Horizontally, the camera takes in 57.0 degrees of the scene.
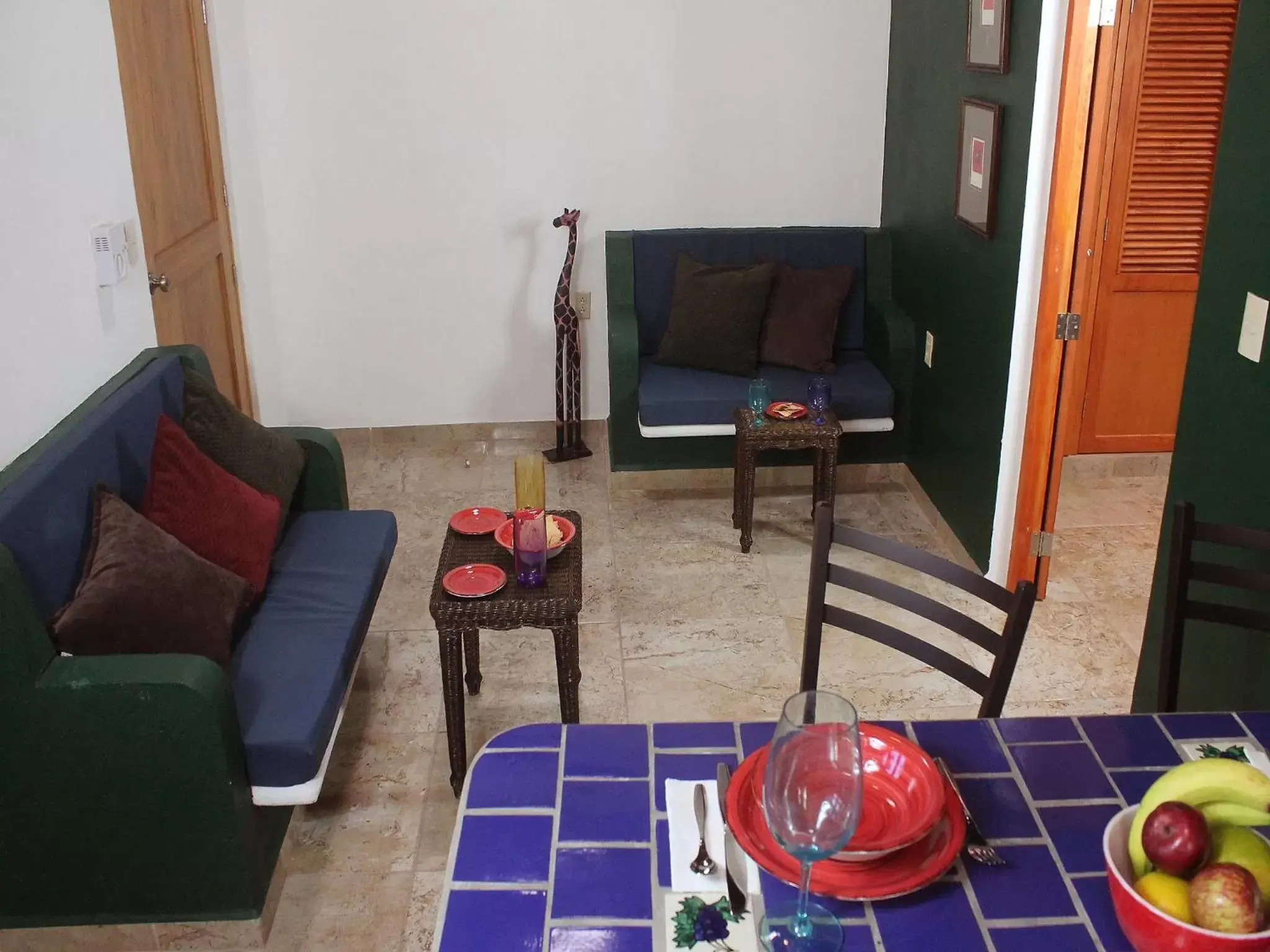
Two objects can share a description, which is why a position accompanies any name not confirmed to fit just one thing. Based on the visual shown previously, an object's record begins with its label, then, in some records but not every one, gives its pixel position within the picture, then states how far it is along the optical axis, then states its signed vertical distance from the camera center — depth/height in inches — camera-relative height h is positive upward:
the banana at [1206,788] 47.8 -28.3
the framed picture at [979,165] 136.3 -11.4
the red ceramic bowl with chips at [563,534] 108.0 -41.0
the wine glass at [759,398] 157.1 -42.0
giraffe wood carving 182.7 -46.7
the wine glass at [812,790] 47.6 -28.0
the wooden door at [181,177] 133.9 -12.8
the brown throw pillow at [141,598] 86.5 -38.1
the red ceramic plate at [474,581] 101.0 -42.4
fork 54.3 -34.6
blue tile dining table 50.3 -34.7
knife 51.6 -34.6
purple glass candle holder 101.5 -39.3
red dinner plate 51.7 -34.1
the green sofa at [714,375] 168.1 -42.4
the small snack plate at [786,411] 157.6 -44.1
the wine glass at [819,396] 155.8 -41.5
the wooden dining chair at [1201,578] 76.7 -32.6
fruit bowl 45.2 -32.2
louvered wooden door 158.4 -20.6
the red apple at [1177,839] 46.5 -29.3
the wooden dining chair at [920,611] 71.7 -33.6
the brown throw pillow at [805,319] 175.2 -35.8
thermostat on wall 116.2 -17.3
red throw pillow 103.3 -37.5
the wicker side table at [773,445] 155.3 -47.7
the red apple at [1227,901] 44.9 -30.6
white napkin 52.7 -34.4
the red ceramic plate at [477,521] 112.0 -41.3
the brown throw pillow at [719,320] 173.3 -35.6
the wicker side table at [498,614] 100.0 -44.0
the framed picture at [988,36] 132.4 +3.4
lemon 46.6 -31.5
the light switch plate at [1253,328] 89.1 -19.3
